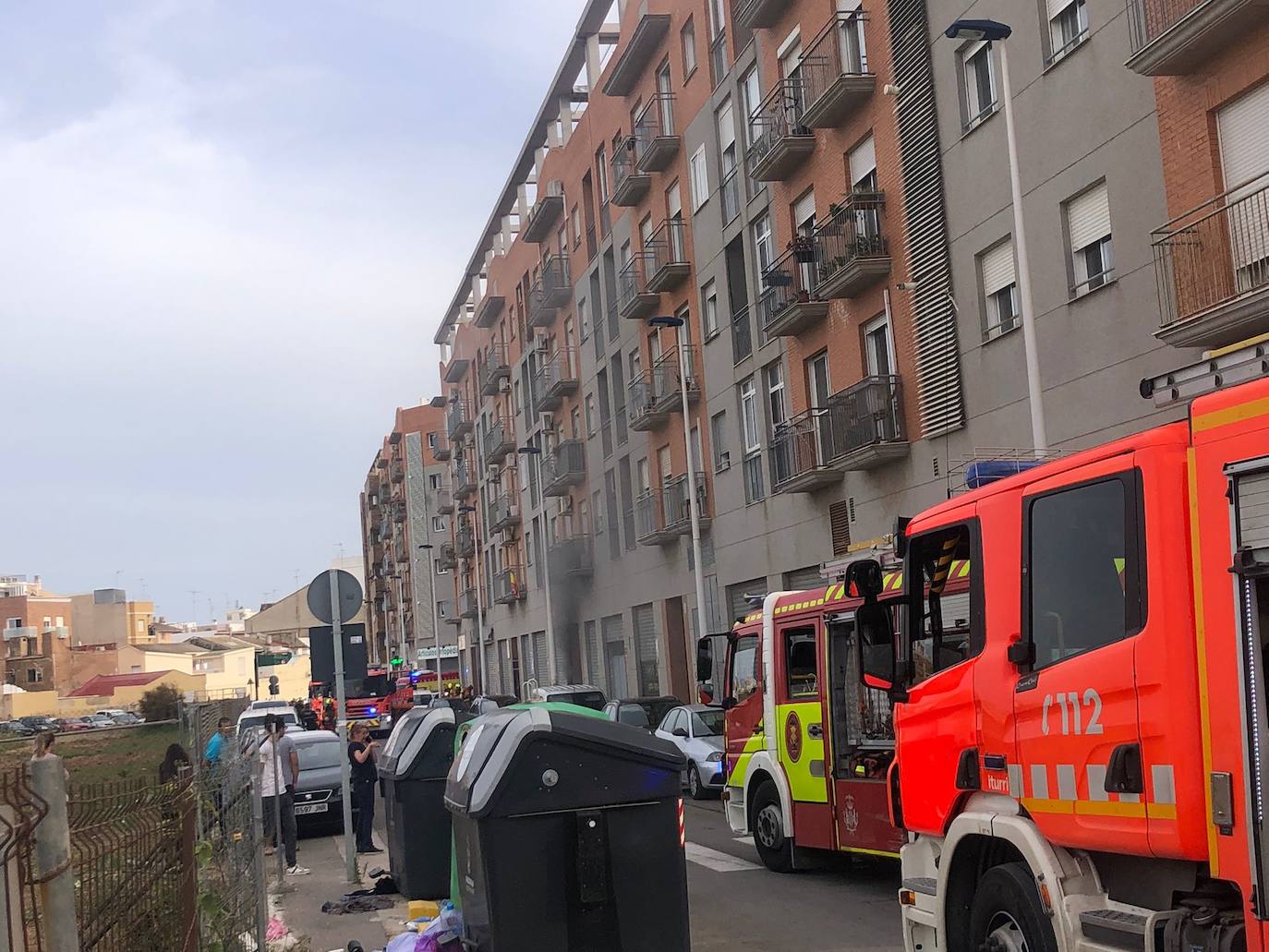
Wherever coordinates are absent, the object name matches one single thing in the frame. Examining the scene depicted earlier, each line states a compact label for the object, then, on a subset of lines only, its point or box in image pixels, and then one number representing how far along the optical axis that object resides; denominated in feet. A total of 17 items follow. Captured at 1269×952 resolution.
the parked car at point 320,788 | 67.31
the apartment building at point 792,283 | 61.31
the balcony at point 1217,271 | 48.55
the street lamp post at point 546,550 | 156.87
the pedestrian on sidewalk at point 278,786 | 51.93
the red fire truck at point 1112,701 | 16.28
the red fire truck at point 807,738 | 38.63
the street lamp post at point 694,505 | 101.24
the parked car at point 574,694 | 92.38
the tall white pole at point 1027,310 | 56.34
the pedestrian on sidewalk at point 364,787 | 55.06
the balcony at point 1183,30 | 49.19
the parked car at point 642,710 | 85.61
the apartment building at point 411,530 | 285.64
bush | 178.52
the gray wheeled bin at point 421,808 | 40.78
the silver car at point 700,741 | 72.95
